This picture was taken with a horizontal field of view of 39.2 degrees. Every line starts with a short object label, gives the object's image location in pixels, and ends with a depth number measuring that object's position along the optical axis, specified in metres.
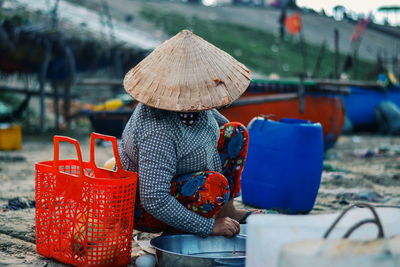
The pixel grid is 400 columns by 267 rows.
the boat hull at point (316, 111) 6.98
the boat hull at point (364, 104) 10.14
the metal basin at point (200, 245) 2.56
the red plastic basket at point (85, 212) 2.37
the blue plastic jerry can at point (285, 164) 3.73
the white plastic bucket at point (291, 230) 1.78
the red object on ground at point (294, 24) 13.37
